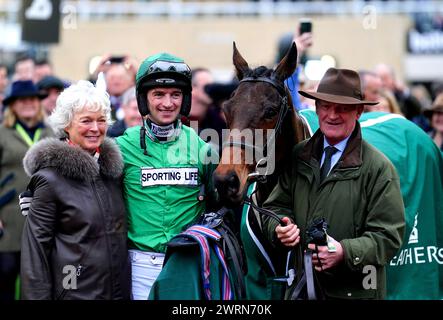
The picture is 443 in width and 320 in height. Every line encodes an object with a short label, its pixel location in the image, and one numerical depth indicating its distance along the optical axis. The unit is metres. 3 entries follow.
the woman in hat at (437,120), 15.23
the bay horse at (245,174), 8.95
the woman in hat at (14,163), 15.66
